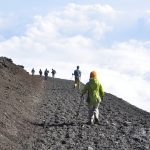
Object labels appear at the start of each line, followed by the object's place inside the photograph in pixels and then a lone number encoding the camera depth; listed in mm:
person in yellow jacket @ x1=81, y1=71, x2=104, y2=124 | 22688
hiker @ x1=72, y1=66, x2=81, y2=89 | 44312
